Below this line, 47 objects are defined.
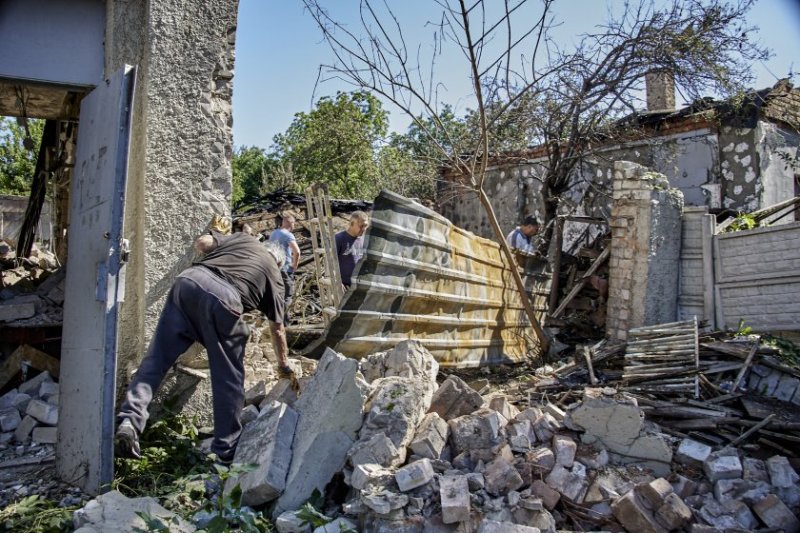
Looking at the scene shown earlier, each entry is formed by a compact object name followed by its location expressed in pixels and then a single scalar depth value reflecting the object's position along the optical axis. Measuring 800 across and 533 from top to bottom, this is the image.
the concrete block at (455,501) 3.26
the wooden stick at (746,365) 5.46
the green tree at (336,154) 16.38
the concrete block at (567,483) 3.64
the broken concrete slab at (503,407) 4.37
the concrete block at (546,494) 3.59
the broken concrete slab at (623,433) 4.02
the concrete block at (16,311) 5.41
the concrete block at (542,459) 3.81
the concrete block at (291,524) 3.34
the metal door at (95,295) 3.72
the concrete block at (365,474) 3.48
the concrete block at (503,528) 3.17
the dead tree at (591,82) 7.07
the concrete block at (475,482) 3.50
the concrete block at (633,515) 3.39
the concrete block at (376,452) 3.66
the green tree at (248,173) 23.92
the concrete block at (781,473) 3.82
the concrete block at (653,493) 3.47
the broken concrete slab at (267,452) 3.57
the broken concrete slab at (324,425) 3.65
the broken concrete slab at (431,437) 3.82
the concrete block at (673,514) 3.41
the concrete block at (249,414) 4.46
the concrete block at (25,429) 4.56
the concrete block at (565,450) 3.87
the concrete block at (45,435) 4.50
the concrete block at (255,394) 4.67
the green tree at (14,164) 22.11
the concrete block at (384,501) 3.28
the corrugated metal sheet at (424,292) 4.93
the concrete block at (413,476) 3.43
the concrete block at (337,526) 3.27
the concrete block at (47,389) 4.86
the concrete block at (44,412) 4.61
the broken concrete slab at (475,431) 3.94
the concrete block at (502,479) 3.54
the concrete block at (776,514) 3.51
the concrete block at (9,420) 4.62
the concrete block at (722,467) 3.88
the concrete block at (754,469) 3.89
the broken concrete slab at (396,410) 3.84
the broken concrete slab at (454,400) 4.32
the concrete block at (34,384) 4.98
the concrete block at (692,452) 4.05
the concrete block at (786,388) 5.44
